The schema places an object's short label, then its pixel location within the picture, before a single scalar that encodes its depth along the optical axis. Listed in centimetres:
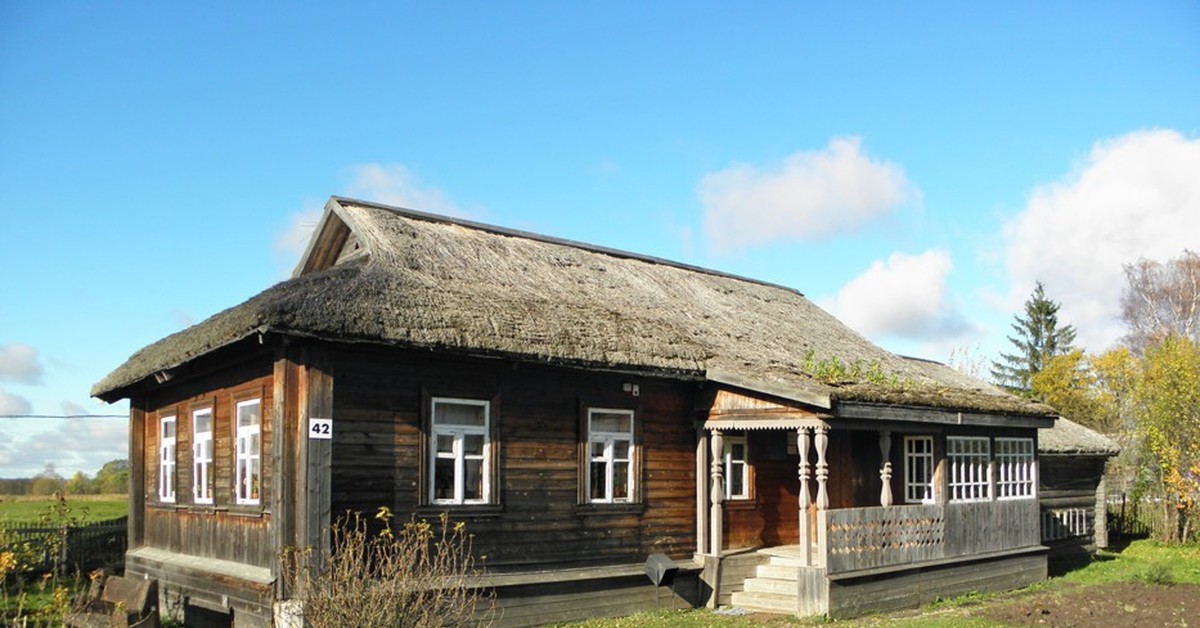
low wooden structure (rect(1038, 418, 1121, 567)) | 2520
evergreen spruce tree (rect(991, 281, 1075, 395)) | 5266
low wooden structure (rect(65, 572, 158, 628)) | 1247
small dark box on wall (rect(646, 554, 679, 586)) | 1520
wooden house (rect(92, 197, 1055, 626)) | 1264
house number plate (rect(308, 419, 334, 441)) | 1206
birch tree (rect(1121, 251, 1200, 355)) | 4391
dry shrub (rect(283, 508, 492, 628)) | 1059
